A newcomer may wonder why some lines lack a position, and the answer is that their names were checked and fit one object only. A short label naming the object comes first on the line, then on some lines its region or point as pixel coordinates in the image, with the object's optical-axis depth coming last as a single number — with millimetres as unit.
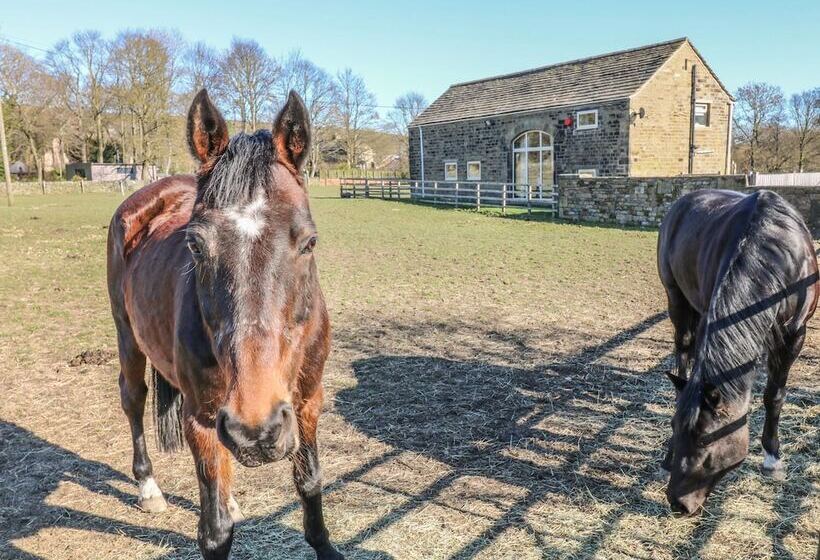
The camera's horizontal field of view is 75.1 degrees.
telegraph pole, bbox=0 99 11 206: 22838
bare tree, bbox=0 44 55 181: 37062
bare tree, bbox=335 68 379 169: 58469
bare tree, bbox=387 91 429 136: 69188
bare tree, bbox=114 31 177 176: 39344
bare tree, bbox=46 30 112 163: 41406
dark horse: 2588
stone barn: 20719
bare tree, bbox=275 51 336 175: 50375
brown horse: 1632
